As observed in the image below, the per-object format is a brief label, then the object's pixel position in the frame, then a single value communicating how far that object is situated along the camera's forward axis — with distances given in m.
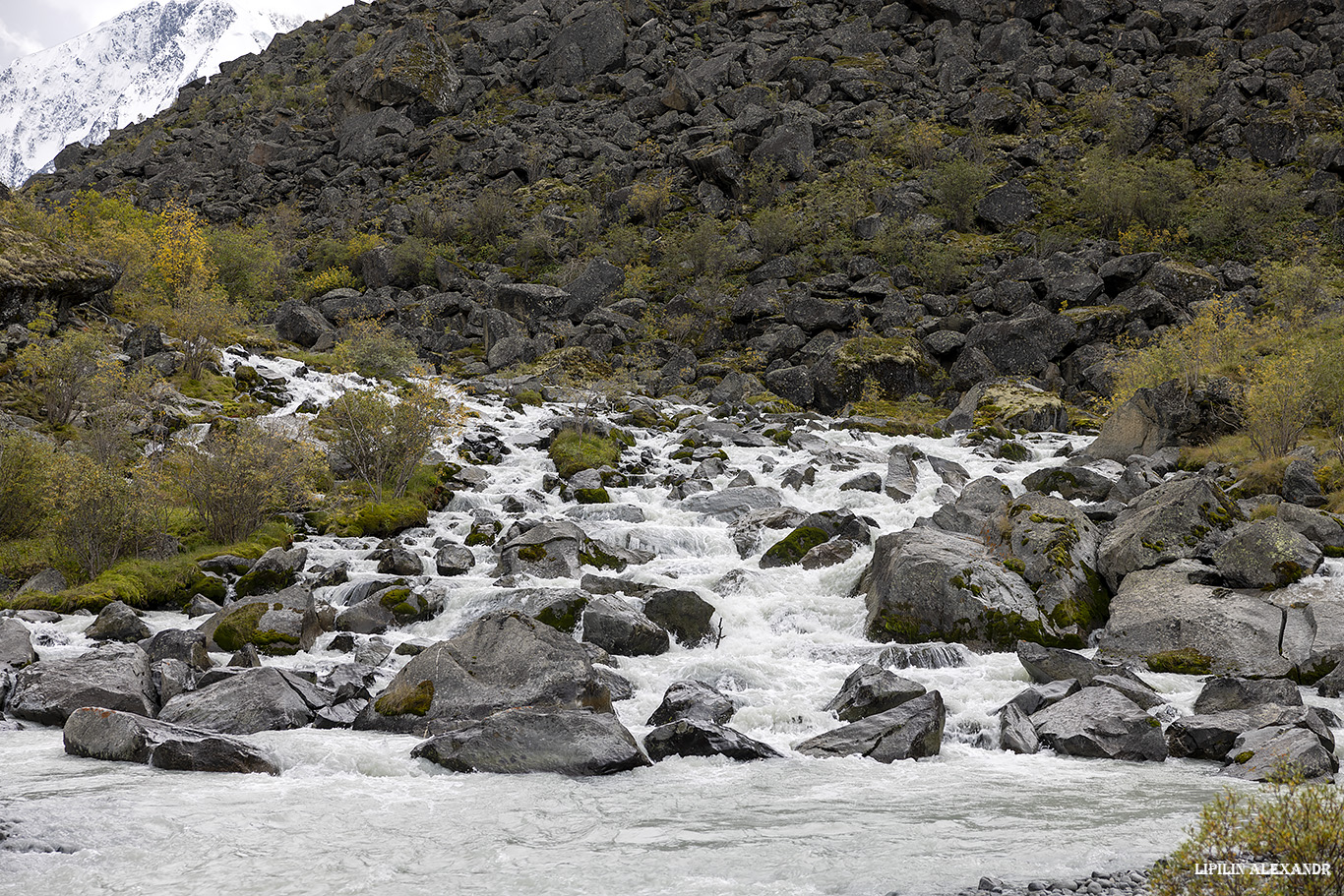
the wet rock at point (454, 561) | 22.59
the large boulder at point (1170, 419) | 30.28
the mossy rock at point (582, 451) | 33.47
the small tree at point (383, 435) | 27.84
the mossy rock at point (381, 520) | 25.48
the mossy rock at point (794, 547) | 22.91
